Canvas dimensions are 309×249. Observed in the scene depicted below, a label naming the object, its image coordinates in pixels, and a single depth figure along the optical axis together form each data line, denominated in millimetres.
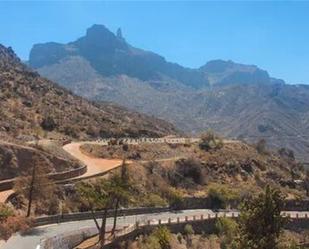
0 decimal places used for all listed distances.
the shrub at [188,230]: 62688
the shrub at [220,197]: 78688
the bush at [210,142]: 111312
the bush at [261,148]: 126400
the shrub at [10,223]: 47312
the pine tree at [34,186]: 56562
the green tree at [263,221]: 36250
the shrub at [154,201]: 71169
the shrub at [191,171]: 90000
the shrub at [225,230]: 60594
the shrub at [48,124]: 111250
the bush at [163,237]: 56375
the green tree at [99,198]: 52188
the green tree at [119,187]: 54344
